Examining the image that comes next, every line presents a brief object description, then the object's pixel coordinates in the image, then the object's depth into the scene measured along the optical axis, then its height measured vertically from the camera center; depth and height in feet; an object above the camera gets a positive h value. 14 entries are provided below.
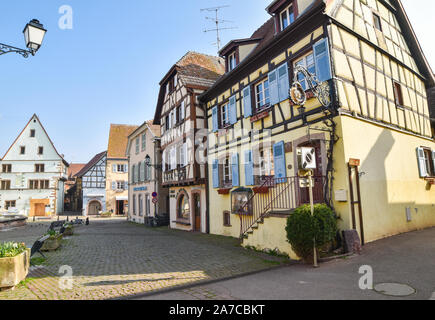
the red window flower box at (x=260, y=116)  35.78 +9.42
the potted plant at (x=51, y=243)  35.83 -5.68
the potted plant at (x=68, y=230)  53.31 -6.19
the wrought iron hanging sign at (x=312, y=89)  26.62 +9.24
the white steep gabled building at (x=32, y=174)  111.86 +9.67
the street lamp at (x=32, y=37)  17.66 +9.87
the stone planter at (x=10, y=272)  18.31 -4.67
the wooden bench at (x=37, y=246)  28.93 -4.87
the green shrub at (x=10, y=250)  18.88 -3.45
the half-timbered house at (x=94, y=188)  124.67 +3.61
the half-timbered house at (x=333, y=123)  27.58 +7.49
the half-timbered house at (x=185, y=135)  50.98 +11.22
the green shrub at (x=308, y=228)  22.63 -3.17
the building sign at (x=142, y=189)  82.10 +1.72
